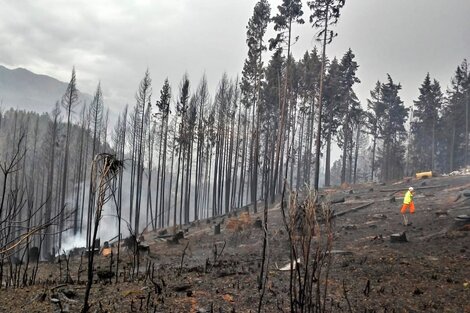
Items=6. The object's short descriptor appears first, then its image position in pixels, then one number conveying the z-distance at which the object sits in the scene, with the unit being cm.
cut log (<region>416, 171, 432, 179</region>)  3040
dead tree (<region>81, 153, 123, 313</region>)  496
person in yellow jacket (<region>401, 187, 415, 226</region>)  1553
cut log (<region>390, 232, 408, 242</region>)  1298
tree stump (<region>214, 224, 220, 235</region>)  2170
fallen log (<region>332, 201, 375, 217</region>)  1991
